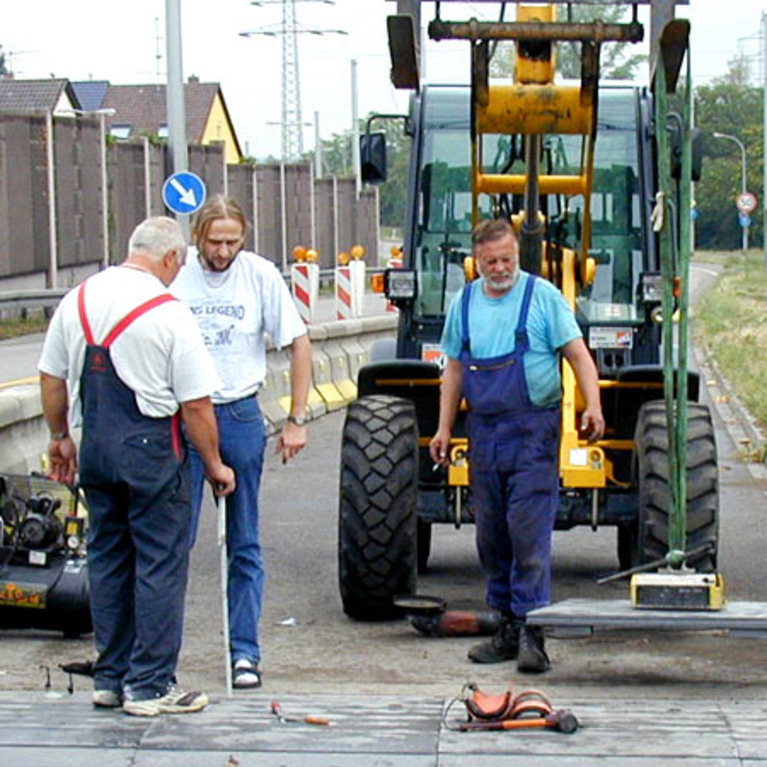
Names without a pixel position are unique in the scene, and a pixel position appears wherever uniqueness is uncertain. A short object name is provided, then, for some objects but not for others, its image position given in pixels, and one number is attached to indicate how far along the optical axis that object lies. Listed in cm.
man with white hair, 668
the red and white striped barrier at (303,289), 3106
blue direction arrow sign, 2672
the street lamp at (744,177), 7256
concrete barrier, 1112
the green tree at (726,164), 9925
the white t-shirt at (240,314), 768
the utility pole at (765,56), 5703
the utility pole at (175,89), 2709
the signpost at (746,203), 6456
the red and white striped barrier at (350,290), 3419
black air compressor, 855
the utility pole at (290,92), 7181
